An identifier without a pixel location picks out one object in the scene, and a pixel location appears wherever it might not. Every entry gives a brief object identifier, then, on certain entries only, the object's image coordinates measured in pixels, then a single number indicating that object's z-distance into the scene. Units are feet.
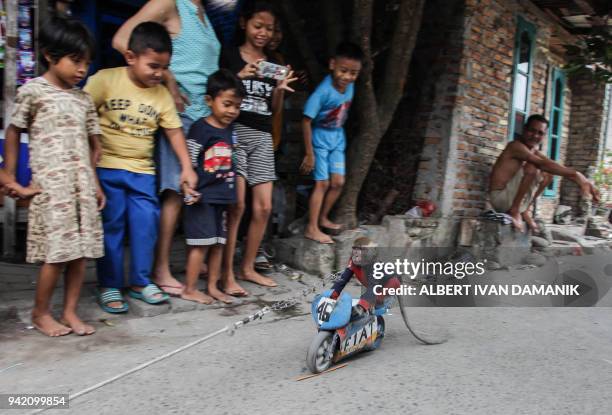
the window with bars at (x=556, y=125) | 27.35
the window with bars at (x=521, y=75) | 20.99
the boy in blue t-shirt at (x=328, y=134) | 13.23
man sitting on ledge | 18.03
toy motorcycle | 7.75
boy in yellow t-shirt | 9.84
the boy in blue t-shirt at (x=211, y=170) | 10.59
